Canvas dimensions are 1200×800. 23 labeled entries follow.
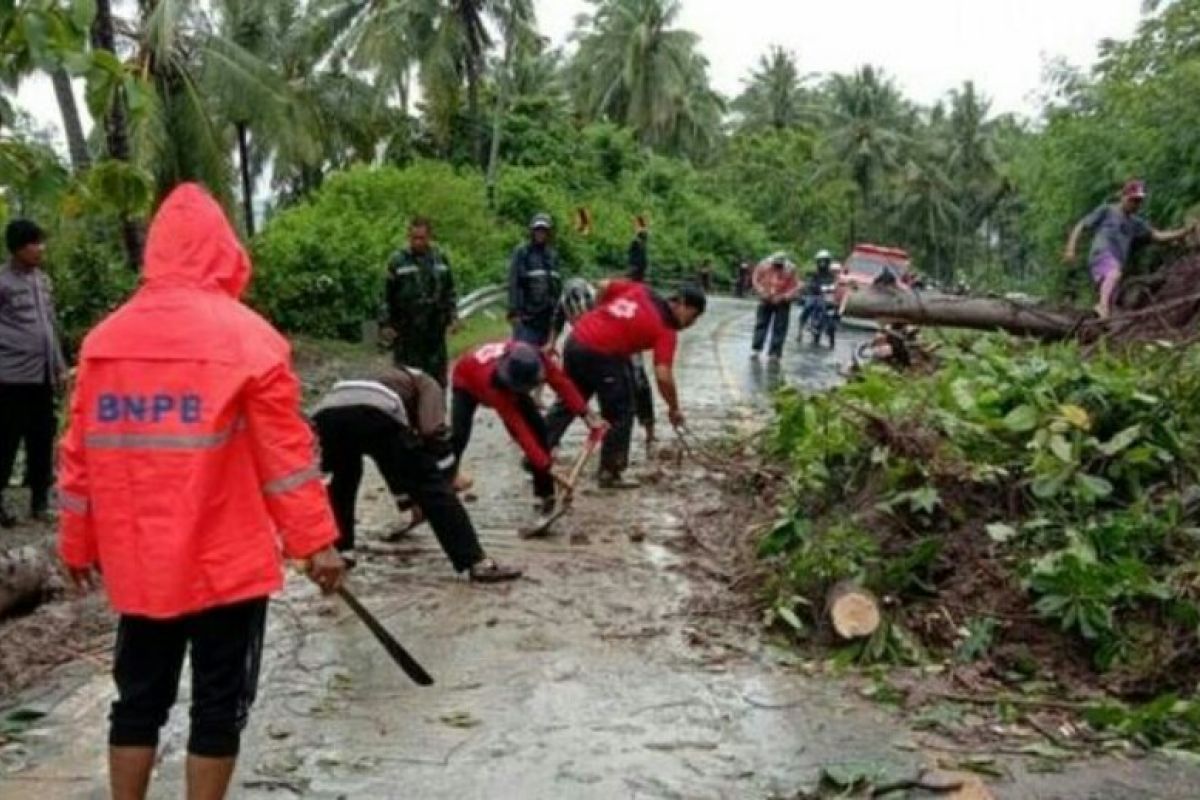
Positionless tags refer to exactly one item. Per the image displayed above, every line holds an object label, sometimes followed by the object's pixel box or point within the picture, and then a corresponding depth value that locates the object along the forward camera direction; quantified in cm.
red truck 2967
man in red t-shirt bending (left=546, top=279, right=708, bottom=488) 909
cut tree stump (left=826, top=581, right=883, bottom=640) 568
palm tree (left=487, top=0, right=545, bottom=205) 3438
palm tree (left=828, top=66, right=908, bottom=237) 6097
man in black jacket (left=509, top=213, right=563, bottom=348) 1184
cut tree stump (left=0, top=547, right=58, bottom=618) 607
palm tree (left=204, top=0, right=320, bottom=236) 2227
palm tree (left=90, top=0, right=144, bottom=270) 1584
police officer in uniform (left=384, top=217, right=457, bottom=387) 1067
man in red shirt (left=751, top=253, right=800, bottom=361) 1820
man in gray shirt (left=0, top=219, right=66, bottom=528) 746
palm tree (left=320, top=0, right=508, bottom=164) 3291
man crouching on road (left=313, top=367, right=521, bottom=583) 639
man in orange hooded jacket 346
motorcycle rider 2344
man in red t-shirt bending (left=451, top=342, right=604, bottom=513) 760
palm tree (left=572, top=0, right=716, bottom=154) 5028
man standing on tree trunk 1075
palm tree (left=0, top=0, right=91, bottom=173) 394
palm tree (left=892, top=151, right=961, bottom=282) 6438
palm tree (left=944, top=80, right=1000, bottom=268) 6562
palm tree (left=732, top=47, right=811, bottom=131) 6725
